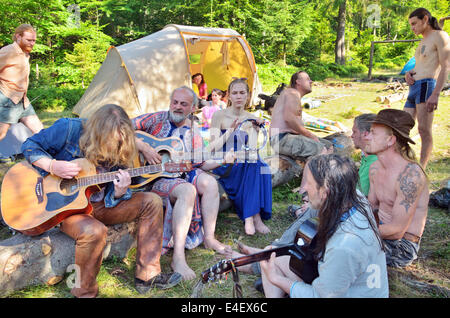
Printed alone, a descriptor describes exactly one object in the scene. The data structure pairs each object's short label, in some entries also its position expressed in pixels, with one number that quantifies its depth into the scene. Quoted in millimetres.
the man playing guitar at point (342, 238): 1543
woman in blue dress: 3326
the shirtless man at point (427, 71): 4285
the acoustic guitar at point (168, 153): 2791
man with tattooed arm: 2299
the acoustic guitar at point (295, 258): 1868
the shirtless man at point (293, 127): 4320
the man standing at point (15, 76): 4559
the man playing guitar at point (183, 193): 2730
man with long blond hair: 2219
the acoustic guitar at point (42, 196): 2266
